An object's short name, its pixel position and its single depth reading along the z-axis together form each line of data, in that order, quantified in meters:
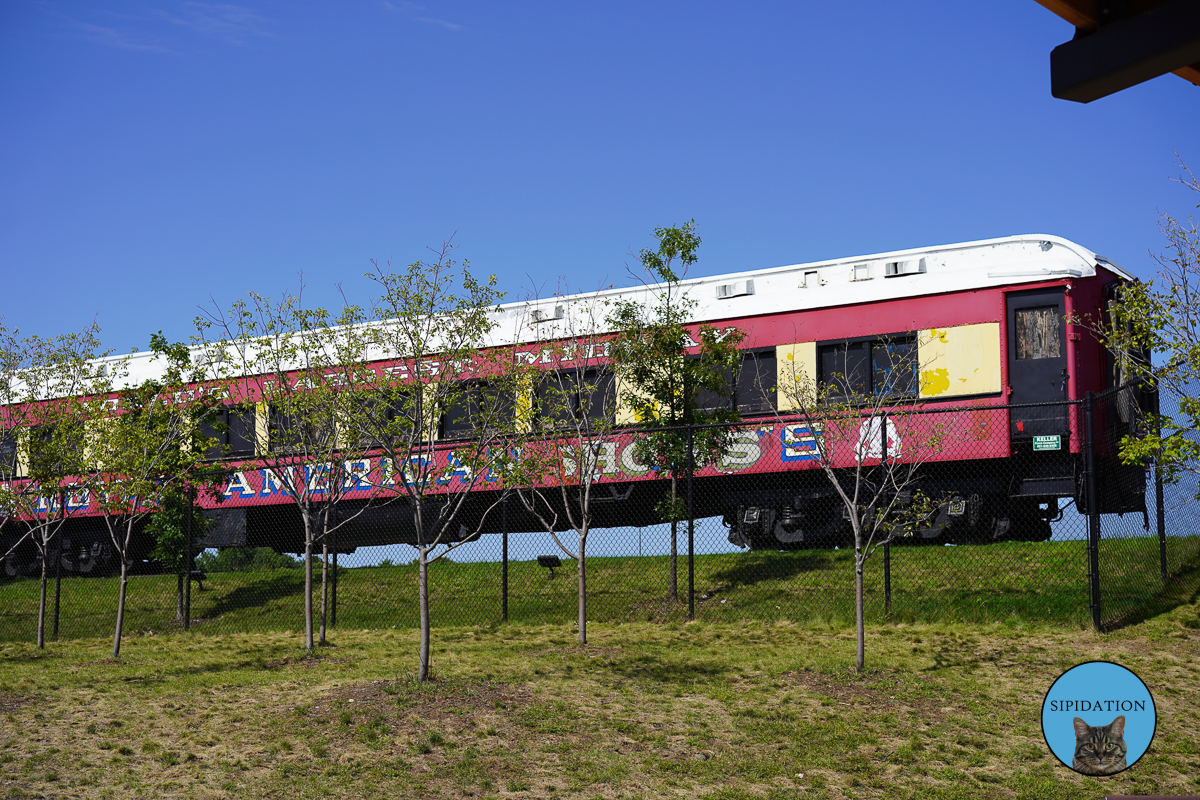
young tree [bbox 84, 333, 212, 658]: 12.52
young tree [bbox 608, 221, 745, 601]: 13.87
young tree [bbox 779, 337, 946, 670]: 11.23
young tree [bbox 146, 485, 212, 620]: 16.36
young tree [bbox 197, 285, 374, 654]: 11.48
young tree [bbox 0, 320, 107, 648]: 13.38
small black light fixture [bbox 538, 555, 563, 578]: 15.26
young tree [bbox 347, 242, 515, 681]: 9.91
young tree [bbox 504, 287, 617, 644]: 11.66
